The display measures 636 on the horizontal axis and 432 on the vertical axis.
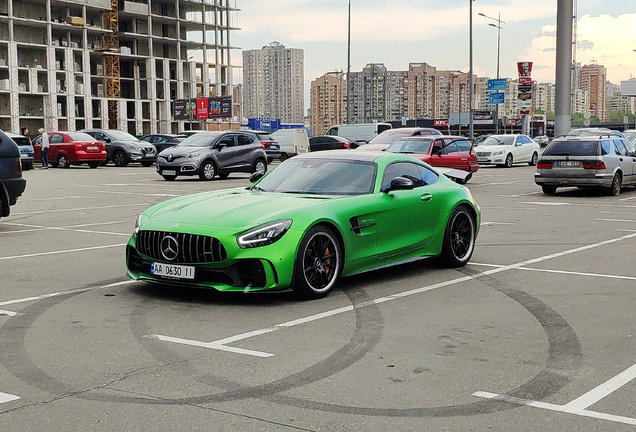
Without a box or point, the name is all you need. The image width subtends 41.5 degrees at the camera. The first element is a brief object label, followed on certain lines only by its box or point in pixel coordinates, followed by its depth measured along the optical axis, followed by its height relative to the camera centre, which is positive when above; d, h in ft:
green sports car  23.70 -3.24
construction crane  321.11 +23.54
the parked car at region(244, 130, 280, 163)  136.79 -3.95
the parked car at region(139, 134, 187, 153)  145.59 -3.15
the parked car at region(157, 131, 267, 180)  90.12 -3.81
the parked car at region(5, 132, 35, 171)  109.25 -3.68
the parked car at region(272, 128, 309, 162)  144.25 -3.51
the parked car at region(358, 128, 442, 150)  91.09 -1.85
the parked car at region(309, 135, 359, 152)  149.38 -4.02
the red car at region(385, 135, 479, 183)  80.53 -2.93
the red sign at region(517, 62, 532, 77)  215.31 +12.81
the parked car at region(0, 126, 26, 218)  41.57 -2.54
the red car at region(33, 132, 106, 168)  118.73 -3.82
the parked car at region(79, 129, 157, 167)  126.72 -4.03
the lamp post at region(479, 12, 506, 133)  238.52 +26.03
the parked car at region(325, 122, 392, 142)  162.30 -1.96
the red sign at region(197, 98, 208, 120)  281.33 +4.38
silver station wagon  67.21 -3.70
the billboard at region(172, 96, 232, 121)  270.26 +4.58
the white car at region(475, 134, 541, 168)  126.82 -4.87
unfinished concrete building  281.74 +22.48
